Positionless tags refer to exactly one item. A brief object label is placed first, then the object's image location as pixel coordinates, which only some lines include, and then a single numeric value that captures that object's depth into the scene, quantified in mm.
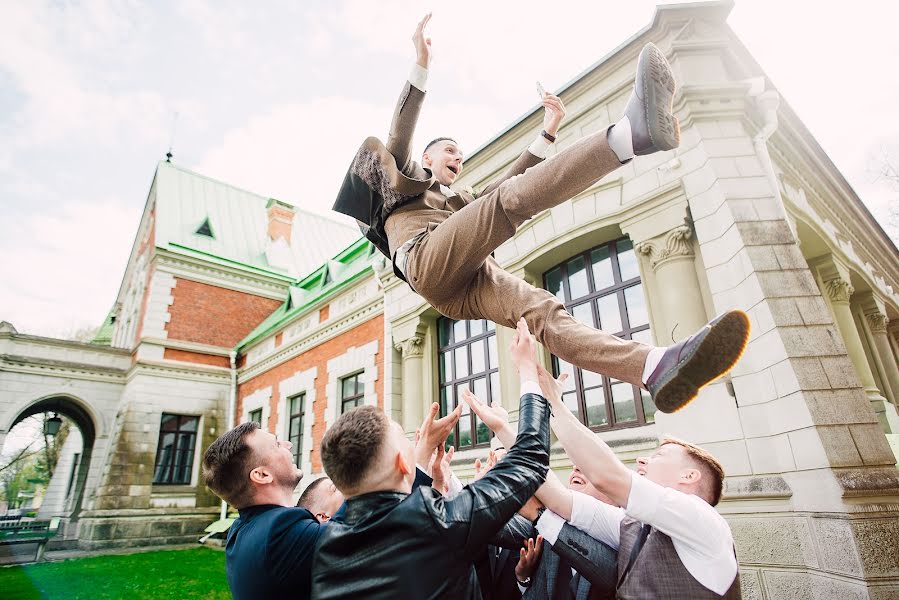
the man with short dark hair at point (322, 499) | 2793
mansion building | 4180
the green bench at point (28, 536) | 11109
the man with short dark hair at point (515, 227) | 1819
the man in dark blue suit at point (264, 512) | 1751
